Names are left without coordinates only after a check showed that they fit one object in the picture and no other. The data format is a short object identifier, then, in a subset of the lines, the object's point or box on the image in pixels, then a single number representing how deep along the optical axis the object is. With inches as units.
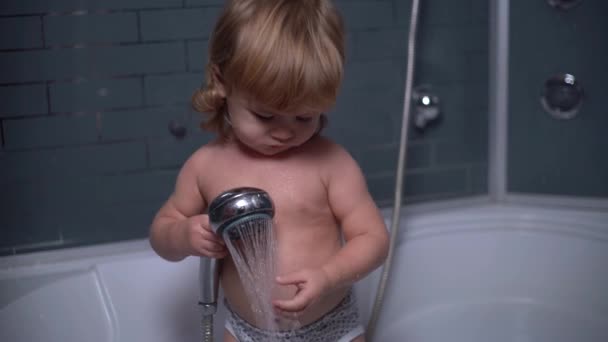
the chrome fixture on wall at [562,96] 58.7
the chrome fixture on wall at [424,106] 61.5
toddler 35.0
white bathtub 48.6
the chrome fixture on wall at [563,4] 57.4
